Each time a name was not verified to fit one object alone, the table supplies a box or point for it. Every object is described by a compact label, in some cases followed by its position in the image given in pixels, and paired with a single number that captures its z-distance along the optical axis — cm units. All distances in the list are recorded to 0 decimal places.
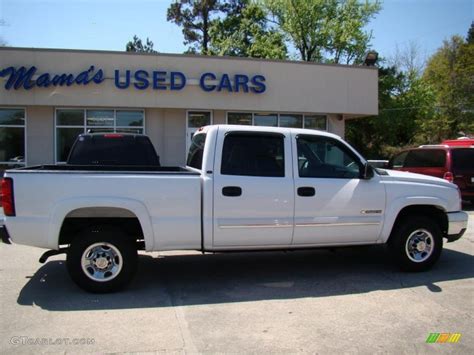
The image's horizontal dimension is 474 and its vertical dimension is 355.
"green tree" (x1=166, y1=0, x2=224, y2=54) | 4388
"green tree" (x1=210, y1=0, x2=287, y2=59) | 4000
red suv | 1315
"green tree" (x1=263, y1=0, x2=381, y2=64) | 3997
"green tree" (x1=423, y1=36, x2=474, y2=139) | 4219
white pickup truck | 536
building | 1638
